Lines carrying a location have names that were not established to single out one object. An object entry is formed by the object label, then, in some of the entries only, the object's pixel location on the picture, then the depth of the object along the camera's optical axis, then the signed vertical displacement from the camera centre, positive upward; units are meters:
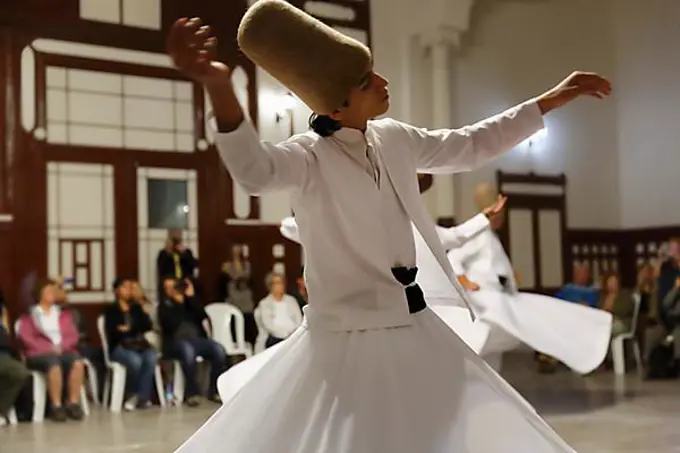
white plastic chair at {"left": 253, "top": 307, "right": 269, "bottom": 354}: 8.39 -0.97
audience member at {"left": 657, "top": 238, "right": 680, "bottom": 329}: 8.93 -0.52
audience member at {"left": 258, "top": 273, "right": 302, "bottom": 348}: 8.23 -0.77
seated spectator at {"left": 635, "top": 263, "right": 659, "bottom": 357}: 9.25 -0.79
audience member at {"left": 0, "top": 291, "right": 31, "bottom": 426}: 6.82 -1.09
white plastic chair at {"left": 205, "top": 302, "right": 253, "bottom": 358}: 8.41 -0.90
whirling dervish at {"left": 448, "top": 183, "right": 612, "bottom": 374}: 6.00 -0.60
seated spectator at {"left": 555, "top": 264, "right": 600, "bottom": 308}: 9.92 -0.74
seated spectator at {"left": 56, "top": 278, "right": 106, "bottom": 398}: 7.67 -0.95
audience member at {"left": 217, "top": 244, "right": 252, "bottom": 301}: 9.02 -0.54
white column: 10.81 +1.36
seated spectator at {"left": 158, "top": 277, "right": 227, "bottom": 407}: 7.76 -0.92
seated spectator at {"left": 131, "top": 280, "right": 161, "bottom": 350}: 7.91 -0.80
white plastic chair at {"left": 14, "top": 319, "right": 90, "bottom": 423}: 7.06 -1.24
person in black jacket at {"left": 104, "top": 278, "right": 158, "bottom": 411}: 7.58 -0.97
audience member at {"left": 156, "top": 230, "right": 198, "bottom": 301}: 8.62 -0.33
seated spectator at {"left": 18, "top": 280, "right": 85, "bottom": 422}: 7.03 -0.92
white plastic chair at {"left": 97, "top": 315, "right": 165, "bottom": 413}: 7.54 -1.24
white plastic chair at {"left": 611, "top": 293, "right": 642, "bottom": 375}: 9.07 -1.20
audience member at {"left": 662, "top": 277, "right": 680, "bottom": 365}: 8.60 -0.83
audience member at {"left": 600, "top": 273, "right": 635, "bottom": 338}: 9.20 -0.83
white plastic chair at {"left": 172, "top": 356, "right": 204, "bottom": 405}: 7.87 -1.30
